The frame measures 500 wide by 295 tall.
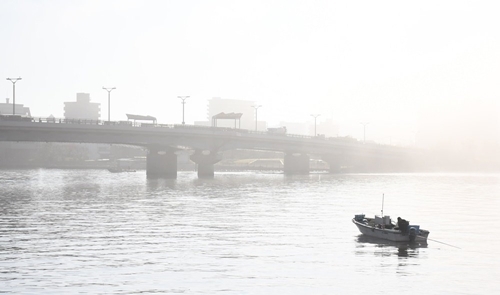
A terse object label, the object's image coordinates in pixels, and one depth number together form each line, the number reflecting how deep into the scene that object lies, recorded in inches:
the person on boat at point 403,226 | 2635.3
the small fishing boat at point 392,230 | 2608.3
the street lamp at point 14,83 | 6899.6
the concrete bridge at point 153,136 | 5999.0
